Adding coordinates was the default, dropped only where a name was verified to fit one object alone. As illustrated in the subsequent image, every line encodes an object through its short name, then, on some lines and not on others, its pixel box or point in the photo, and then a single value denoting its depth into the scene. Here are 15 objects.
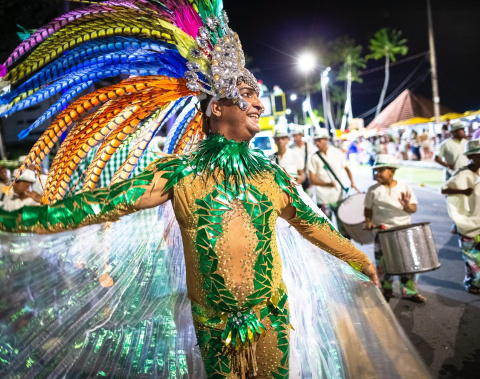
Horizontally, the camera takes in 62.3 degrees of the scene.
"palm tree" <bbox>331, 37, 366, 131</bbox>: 51.72
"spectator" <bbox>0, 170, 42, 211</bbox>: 4.61
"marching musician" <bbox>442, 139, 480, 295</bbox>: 4.91
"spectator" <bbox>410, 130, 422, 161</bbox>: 23.85
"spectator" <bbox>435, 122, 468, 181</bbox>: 7.85
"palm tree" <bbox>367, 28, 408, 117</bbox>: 49.34
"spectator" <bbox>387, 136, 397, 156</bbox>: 25.71
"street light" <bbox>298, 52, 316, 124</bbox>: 45.47
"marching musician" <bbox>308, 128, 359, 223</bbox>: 6.79
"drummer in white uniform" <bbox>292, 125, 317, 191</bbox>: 7.66
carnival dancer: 1.86
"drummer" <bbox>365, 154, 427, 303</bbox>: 4.80
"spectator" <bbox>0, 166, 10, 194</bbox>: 5.80
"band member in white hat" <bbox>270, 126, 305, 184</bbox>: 7.48
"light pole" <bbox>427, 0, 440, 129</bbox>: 23.11
